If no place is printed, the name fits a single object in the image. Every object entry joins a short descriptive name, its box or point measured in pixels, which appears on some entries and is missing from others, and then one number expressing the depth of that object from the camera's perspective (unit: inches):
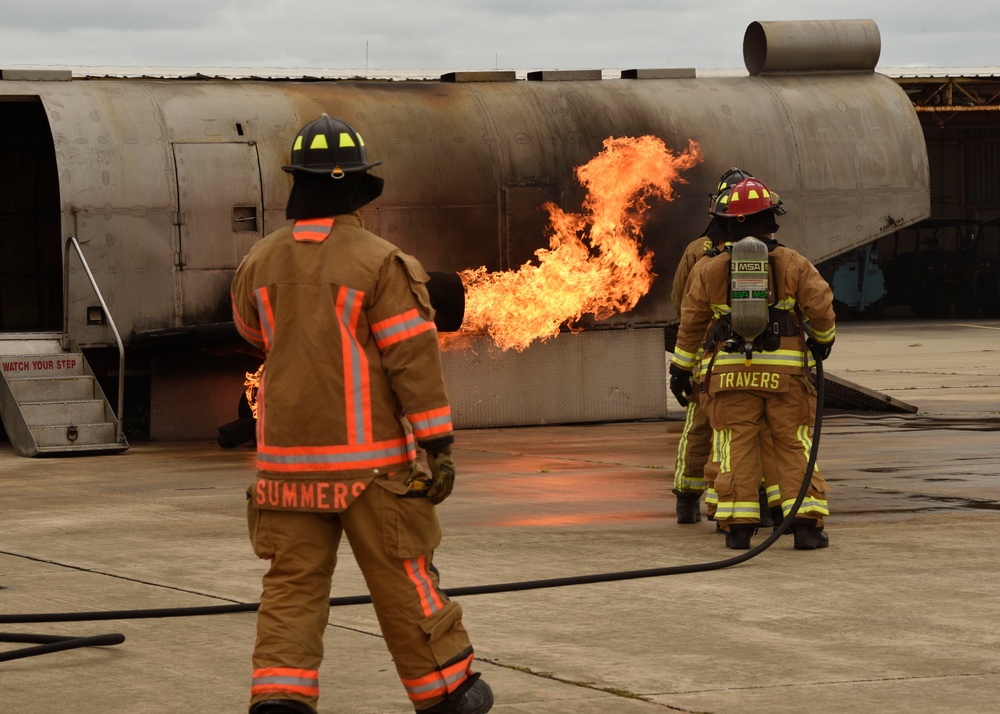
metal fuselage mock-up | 1109.7
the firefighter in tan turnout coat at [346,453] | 360.0
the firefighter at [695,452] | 697.3
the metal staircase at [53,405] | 1048.4
